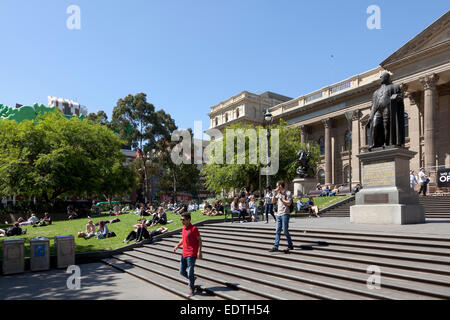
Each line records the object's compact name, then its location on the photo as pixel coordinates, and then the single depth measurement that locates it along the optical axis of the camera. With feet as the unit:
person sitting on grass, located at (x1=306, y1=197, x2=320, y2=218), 65.90
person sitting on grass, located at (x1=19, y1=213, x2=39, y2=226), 83.37
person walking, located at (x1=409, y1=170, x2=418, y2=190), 73.27
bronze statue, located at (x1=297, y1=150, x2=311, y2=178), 93.81
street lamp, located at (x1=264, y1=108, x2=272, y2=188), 64.01
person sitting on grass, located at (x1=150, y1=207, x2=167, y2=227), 59.34
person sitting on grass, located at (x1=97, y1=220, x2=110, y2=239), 54.13
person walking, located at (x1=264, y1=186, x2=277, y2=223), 52.47
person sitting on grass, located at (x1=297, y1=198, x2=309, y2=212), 69.88
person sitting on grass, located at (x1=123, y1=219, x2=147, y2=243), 48.56
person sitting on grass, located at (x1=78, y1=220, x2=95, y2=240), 56.03
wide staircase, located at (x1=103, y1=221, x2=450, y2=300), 21.04
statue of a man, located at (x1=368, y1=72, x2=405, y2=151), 42.04
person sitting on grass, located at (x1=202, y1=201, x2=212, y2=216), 70.92
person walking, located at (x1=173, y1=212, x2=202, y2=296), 23.48
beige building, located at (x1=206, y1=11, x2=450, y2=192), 100.17
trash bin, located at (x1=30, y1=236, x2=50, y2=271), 37.47
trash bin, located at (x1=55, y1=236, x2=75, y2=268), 39.24
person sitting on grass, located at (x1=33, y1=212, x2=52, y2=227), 80.21
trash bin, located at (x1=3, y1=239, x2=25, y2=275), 35.78
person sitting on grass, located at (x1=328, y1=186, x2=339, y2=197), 94.00
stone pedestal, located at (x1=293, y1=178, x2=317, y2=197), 94.53
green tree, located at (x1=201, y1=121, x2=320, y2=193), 112.47
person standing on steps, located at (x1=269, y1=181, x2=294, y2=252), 30.81
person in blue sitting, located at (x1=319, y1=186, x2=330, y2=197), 93.03
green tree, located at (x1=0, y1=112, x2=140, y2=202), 99.45
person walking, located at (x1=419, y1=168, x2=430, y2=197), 73.56
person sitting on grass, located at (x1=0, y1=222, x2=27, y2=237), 61.26
